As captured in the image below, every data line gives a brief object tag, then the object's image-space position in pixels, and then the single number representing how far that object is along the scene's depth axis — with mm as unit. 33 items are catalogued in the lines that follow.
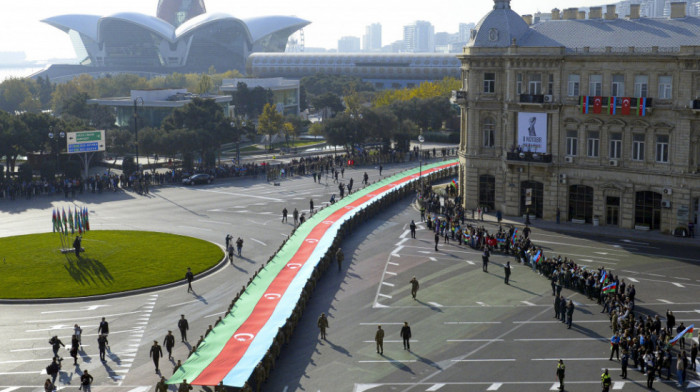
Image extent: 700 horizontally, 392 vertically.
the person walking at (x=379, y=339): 38688
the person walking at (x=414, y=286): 47719
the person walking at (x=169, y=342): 38875
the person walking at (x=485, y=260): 54656
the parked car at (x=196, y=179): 95188
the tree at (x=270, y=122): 132875
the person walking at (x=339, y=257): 54891
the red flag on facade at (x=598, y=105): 66750
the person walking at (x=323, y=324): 40750
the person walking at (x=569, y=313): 42750
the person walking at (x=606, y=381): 33031
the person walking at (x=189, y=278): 50312
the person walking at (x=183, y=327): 41062
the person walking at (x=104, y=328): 40156
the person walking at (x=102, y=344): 38781
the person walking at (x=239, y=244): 59938
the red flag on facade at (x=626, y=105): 65125
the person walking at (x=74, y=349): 38656
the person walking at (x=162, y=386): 32156
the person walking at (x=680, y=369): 34906
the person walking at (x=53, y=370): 35719
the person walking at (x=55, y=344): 37950
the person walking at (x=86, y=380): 34656
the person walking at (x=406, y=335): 39353
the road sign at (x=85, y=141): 92438
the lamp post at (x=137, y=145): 98250
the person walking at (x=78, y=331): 39812
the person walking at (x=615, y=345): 38062
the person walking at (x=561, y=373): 34562
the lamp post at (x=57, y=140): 93625
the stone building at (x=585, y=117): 63812
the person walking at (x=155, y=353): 37000
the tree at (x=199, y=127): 102250
